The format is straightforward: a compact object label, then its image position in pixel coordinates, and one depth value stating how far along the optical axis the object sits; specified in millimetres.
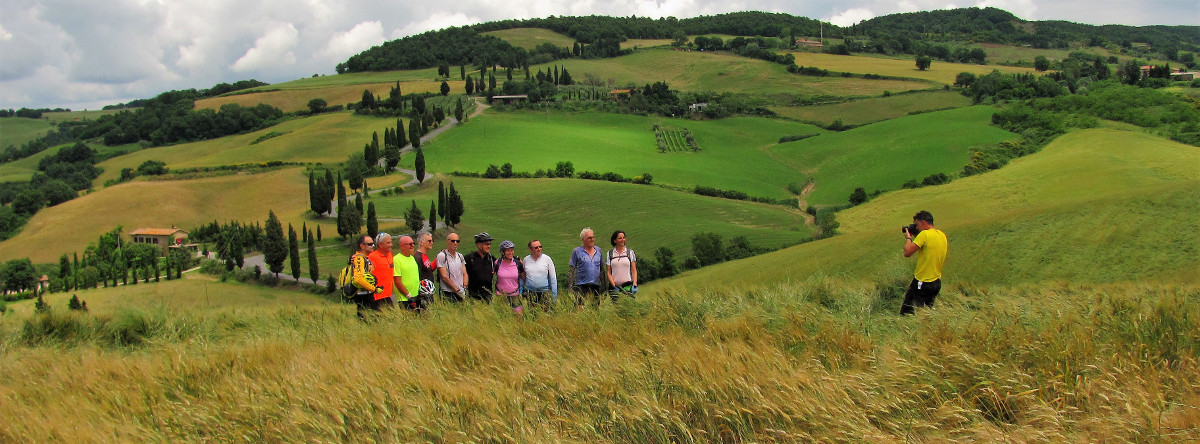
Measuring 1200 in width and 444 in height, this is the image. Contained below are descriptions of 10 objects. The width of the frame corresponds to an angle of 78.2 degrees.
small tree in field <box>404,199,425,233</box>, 70312
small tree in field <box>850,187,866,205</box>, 73125
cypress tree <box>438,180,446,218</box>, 73688
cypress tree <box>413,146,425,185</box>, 88312
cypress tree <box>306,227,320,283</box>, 61803
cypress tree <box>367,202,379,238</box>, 68688
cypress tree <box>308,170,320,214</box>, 81625
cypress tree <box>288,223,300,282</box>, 62447
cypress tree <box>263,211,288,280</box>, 64812
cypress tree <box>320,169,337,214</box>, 81669
